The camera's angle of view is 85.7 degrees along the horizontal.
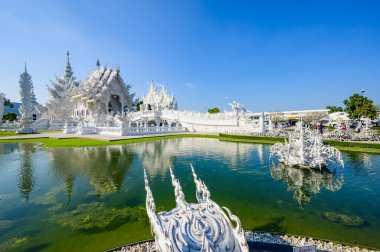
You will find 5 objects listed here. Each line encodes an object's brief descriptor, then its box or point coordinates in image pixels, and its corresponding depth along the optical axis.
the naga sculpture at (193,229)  2.83
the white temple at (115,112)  34.00
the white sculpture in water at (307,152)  11.36
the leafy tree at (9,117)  65.94
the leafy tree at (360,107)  44.00
